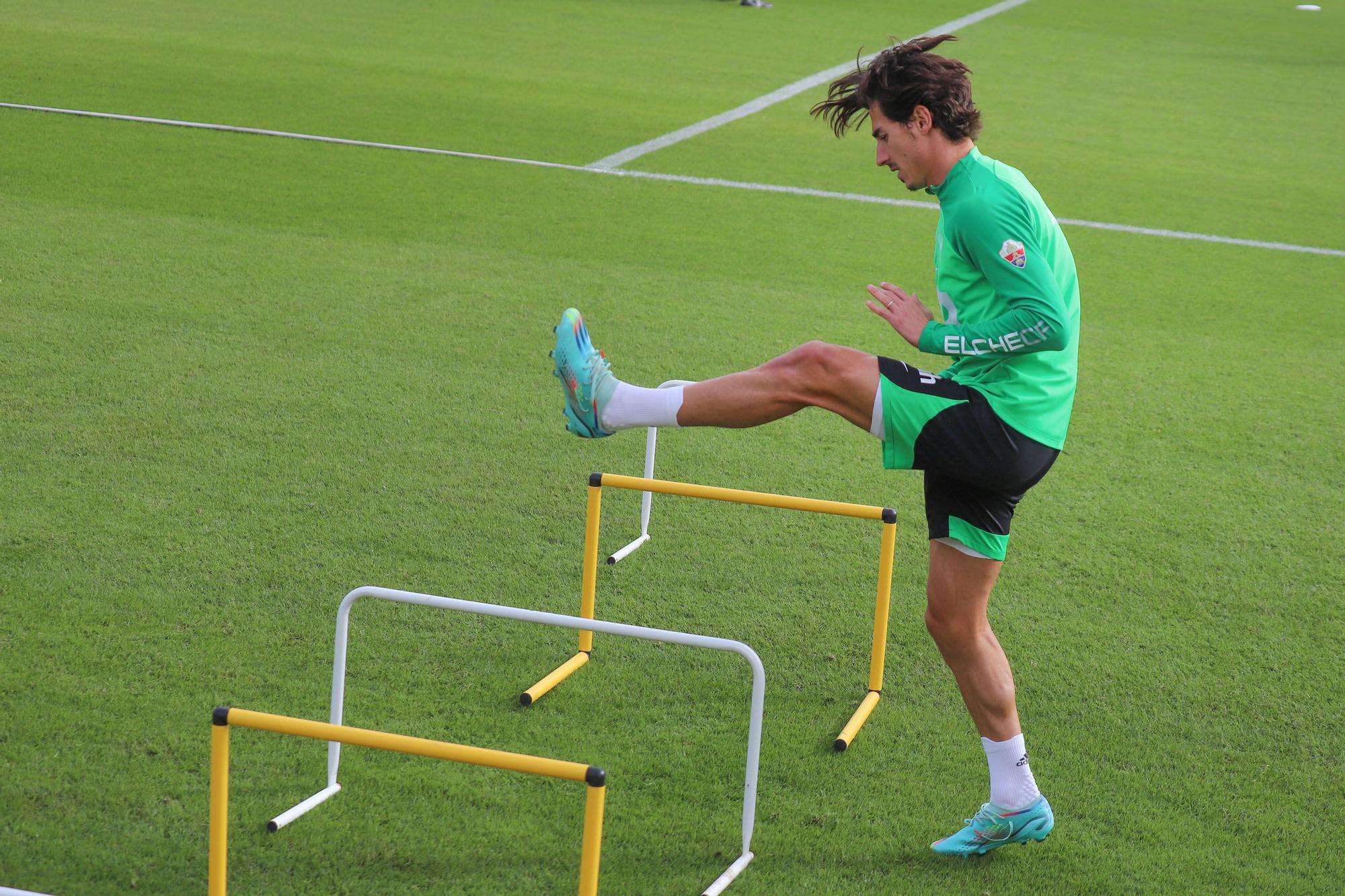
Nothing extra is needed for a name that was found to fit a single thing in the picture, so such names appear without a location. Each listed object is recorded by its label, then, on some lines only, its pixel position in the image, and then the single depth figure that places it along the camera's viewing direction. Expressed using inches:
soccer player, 242.1
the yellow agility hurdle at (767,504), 327.3
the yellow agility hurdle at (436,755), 204.7
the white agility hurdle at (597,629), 248.7
